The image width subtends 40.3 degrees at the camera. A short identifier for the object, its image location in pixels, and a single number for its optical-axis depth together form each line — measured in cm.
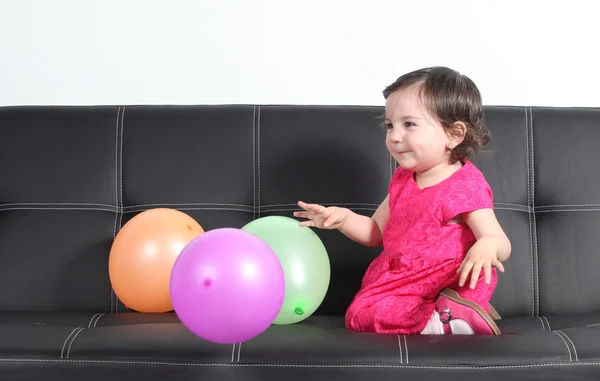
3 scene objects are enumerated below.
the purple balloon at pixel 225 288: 169
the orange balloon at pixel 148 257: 214
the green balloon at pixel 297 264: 203
